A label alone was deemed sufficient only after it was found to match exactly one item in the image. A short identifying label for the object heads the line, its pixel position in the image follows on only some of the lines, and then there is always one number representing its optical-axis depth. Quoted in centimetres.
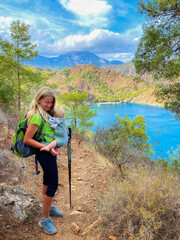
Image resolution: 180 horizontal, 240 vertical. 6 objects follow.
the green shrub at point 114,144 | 543
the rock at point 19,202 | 202
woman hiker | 173
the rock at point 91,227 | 206
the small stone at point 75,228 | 213
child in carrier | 181
